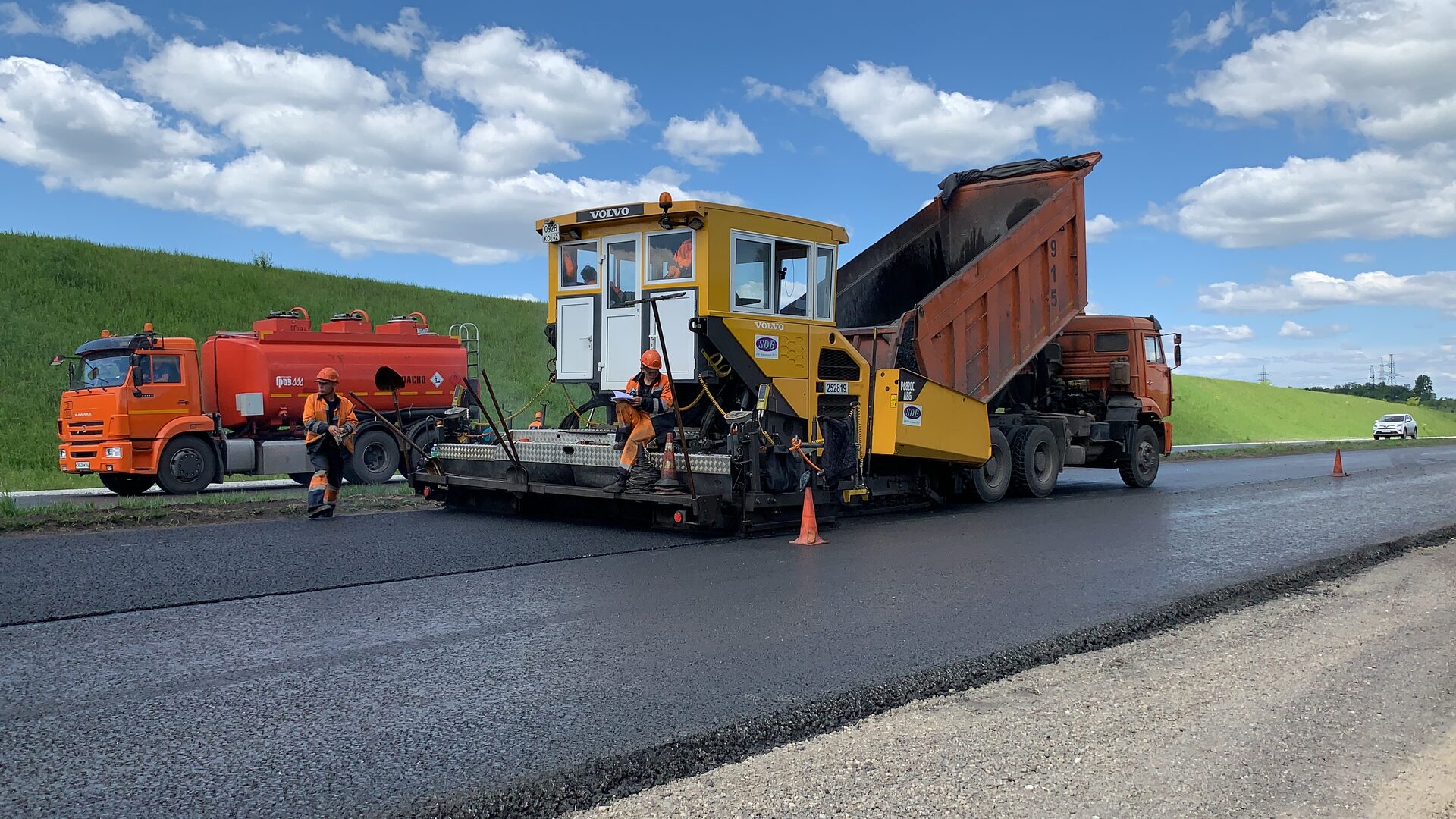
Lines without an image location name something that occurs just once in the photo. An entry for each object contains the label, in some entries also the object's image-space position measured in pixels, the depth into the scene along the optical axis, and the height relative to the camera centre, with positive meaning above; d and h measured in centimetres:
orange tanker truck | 1498 +40
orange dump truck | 1206 +128
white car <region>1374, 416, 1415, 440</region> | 4831 -8
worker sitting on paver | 931 +17
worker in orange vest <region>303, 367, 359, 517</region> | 1049 -13
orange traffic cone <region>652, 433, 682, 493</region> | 911 -44
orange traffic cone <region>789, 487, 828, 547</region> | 908 -89
